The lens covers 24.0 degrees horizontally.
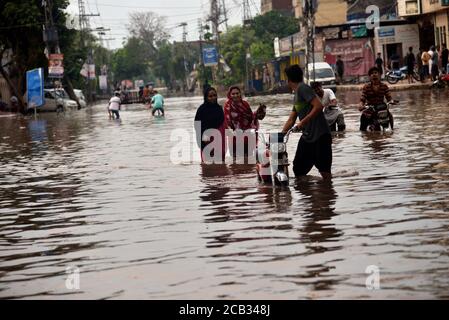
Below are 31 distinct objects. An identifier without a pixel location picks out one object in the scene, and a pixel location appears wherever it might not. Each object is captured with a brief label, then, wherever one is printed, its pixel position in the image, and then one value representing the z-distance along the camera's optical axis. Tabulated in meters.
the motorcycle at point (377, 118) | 21.05
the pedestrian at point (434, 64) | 43.53
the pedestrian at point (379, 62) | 53.38
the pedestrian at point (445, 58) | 45.16
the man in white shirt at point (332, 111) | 21.34
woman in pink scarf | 16.39
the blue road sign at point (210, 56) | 108.56
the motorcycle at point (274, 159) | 12.84
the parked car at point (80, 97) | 73.89
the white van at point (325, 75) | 53.74
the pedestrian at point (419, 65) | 47.28
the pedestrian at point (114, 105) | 41.91
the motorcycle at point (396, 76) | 48.22
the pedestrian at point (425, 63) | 45.65
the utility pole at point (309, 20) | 61.25
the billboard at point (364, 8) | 78.44
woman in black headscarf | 16.80
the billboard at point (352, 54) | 66.94
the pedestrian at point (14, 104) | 64.56
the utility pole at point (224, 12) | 113.50
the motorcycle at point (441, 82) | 40.88
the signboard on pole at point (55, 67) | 62.28
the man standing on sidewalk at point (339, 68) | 60.19
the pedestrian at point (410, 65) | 46.53
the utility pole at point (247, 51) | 89.22
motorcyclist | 20.72
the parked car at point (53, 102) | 62.22
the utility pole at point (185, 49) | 159.20
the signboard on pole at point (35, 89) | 52.72
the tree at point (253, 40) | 102.50
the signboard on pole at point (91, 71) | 105.25
